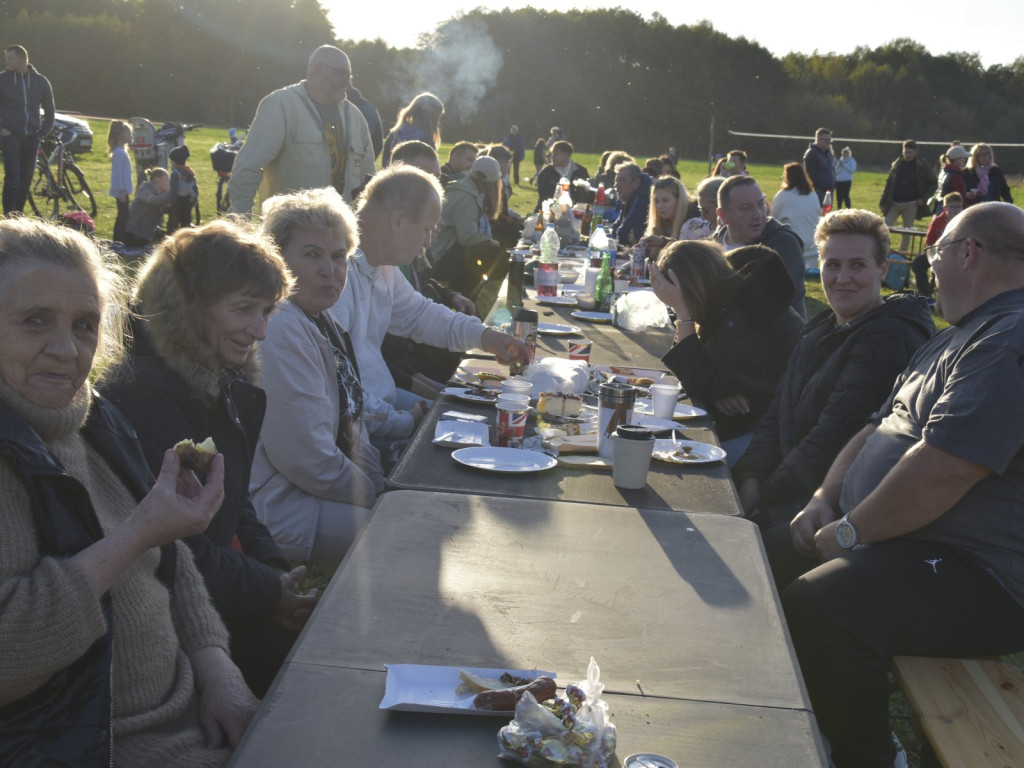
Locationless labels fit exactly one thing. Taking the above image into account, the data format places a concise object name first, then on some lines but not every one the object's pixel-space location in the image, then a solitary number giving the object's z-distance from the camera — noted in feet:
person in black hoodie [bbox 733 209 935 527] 10.68
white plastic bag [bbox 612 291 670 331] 16.88
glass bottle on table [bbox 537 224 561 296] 19.30
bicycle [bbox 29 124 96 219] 43.80
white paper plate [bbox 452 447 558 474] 8.80
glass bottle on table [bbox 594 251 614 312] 18.20
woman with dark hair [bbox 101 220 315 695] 7.23
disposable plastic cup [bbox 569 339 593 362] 12.86
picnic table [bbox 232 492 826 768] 4.74
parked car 60.13
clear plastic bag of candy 4.39
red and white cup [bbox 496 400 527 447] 9.34
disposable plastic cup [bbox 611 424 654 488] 8.45
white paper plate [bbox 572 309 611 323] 17.26
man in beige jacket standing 19.61
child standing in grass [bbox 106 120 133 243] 39.32
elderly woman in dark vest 4.74
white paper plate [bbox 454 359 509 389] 11.78
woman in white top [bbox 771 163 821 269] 34.63
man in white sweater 12.45
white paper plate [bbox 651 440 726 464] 9.48
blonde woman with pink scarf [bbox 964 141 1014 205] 46.32
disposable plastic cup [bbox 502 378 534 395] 10.41
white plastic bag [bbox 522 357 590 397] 11.28
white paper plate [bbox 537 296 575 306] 18.70
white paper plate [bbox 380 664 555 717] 4.82
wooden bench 6.66
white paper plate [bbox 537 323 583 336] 15.46
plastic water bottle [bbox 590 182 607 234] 32.58
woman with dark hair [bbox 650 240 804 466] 13.05
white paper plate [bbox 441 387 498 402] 11.06
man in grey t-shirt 7.71
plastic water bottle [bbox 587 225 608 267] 25.68
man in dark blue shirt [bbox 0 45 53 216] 36.22
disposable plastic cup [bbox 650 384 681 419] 10.95
